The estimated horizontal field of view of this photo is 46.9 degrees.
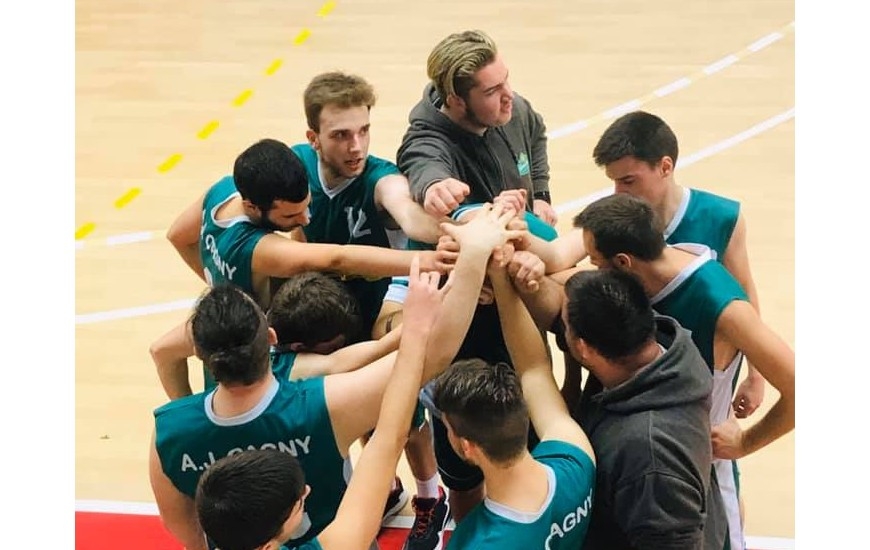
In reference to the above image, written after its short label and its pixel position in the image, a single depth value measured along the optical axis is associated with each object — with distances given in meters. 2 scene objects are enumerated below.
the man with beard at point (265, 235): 3.28
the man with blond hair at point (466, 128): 3.42
